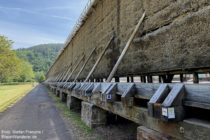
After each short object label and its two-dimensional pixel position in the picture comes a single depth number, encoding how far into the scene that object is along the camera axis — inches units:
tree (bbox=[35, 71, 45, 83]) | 5372.0
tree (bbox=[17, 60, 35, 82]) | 3910.4
